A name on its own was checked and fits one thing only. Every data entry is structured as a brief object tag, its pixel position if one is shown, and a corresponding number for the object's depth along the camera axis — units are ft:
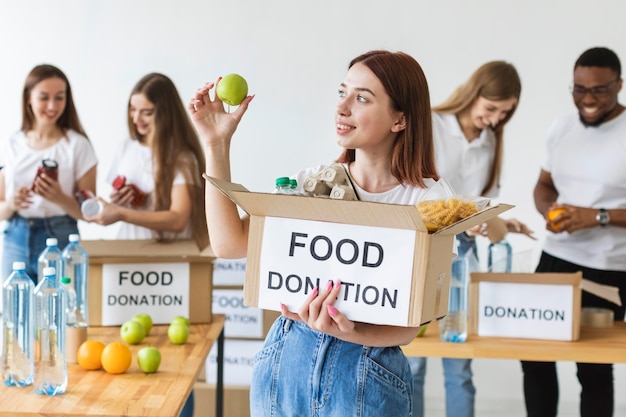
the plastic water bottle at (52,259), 7.86
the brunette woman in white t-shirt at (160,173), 10.00
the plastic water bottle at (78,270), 7.98
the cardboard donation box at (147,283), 8.26
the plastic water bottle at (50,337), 6.04
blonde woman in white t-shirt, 10.62
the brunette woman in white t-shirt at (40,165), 10.59
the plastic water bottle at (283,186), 4.97
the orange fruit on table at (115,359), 6.61
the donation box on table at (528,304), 8.13
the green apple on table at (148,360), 6.63
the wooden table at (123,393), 5.70
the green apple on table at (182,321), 7.84
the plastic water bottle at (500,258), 10.10
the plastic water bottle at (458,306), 8.12
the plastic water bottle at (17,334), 6.22
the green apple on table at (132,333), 7.56
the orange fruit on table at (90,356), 6.70
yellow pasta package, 4.58
